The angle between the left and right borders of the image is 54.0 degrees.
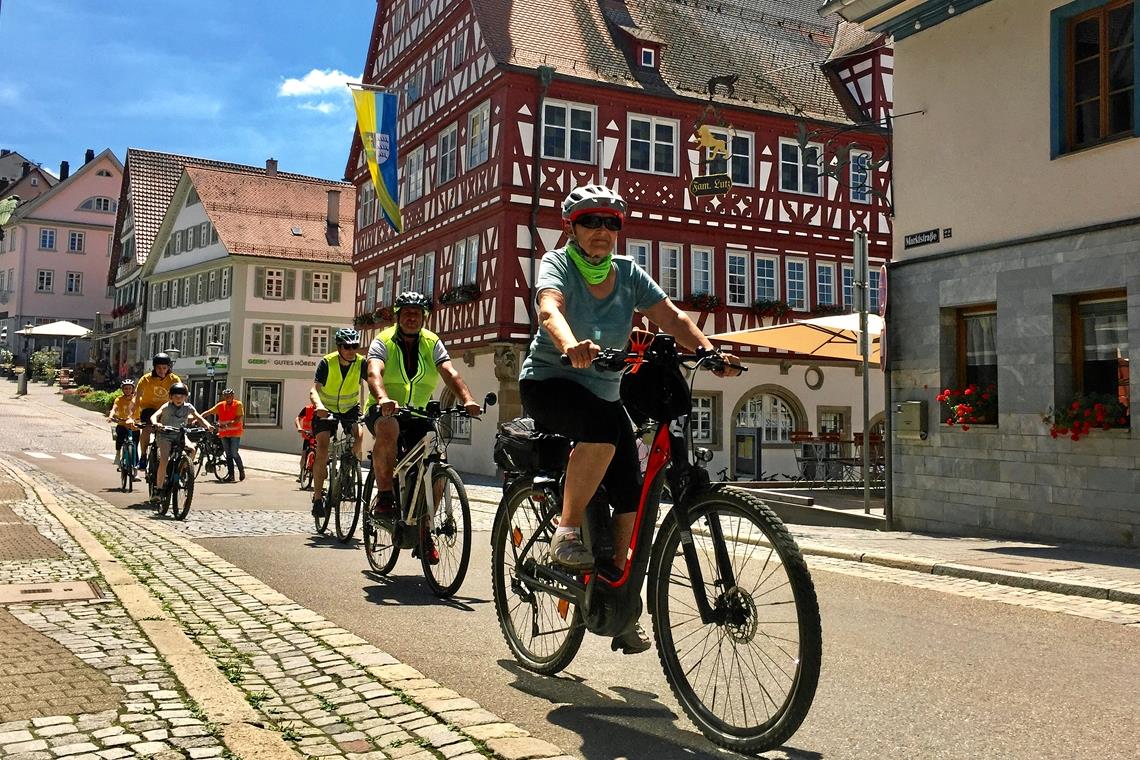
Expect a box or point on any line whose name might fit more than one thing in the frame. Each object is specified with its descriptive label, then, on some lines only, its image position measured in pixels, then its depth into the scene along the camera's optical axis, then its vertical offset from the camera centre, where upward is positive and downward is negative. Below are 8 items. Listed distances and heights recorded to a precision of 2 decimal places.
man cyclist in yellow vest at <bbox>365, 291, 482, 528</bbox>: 7.40 +0.43
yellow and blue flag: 29.48 +7.92
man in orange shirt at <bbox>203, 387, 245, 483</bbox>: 20.44 +0.19
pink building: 77.06 +12.64
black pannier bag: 4.62 -0.02
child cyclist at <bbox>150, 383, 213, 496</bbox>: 12.55 +0.17
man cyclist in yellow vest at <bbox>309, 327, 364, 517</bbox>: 10.59 +0.45
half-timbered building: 26.66 +6.88
